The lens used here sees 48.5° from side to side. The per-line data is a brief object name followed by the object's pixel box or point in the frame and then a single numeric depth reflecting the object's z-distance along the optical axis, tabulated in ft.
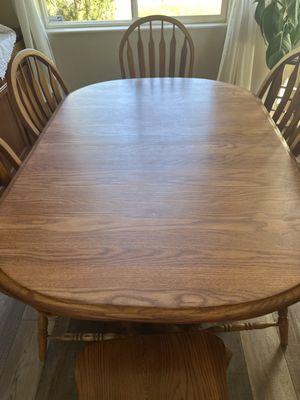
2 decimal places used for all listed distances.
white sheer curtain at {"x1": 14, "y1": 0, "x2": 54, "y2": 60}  7.16
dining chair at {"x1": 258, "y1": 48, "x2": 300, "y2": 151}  4.23
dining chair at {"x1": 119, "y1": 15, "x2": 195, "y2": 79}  5.92
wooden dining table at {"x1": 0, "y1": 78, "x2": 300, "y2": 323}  2.10
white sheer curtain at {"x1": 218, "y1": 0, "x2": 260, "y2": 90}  7.15
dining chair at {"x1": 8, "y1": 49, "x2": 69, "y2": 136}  4.23
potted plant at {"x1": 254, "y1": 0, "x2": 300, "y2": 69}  6.41
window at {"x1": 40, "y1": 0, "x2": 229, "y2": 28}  7.89
